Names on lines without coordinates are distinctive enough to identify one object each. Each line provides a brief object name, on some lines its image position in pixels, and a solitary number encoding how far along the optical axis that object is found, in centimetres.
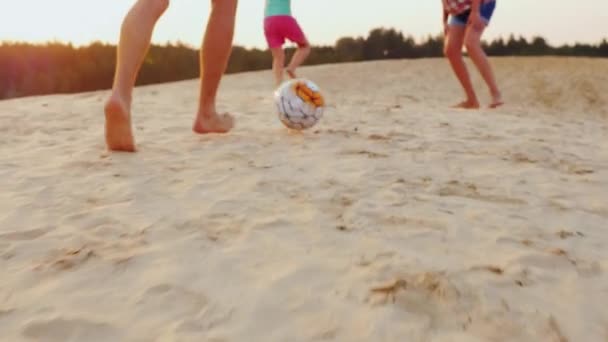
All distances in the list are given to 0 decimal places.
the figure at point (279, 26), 727
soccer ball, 413
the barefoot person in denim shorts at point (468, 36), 632
